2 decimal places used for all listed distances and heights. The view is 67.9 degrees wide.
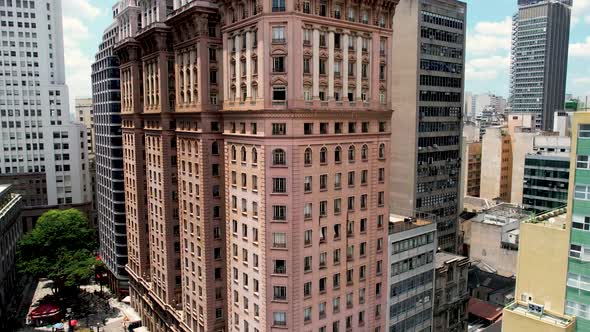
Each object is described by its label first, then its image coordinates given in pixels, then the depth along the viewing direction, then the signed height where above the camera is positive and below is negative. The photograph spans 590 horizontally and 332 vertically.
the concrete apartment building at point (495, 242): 118.25 -34.40
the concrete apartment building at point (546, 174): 135.00 -18.20
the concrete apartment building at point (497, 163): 172.75 -18.76
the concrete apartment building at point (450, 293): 82.62 -34.17
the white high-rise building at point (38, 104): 151.38 +4.25
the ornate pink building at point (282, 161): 57.91 -6.61
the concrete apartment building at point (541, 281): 47.25 -18.32
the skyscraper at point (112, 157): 121.25 -11.50
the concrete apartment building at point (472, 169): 183.75 -22.64
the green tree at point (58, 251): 108.50 -34.53
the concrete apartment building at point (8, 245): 107.50 -35.58
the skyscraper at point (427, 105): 106.69 +2.74
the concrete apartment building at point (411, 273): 71.75 -26.57
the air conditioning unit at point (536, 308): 48.57 -21.35
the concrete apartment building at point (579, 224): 45.69 -11.33
